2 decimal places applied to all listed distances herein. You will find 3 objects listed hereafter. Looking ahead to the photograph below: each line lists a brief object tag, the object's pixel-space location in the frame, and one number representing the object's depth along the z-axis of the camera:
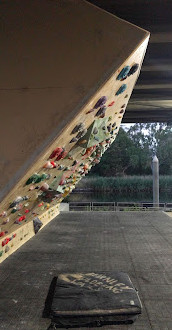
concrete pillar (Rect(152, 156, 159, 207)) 24.86
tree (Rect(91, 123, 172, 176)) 56.66
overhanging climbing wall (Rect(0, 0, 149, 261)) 4.34
